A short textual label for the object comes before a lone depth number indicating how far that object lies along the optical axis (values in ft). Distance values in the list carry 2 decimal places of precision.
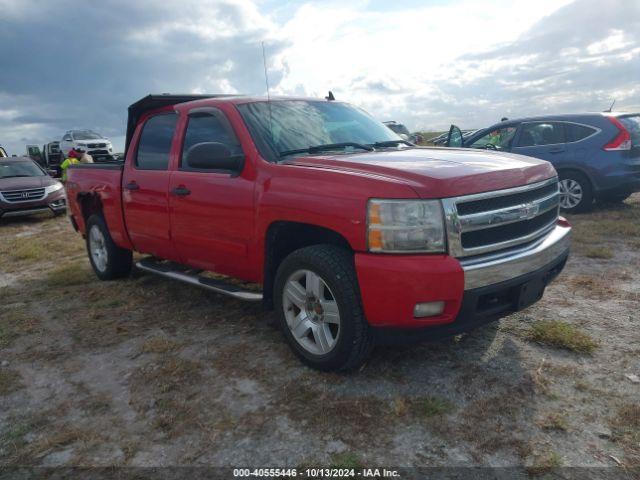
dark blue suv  26.09
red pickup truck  9.21
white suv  81.51
